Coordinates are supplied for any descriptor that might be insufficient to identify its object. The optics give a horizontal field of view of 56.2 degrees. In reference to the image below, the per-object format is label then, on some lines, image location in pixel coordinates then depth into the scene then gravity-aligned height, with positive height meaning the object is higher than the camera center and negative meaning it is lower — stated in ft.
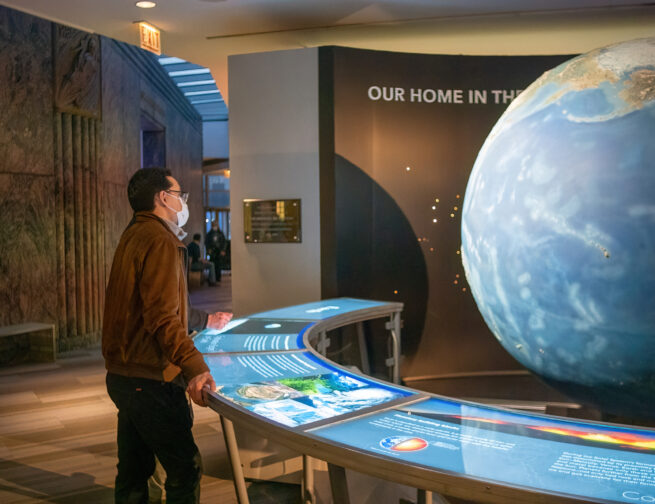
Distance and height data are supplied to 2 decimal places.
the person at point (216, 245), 51.09 -1.09
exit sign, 19.24 +6.27
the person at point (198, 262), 46.78 -2.43
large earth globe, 7.22 -0.01
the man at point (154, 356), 7.09 -1.45
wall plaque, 19.11 +0.34
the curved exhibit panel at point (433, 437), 4.98 -2.03
